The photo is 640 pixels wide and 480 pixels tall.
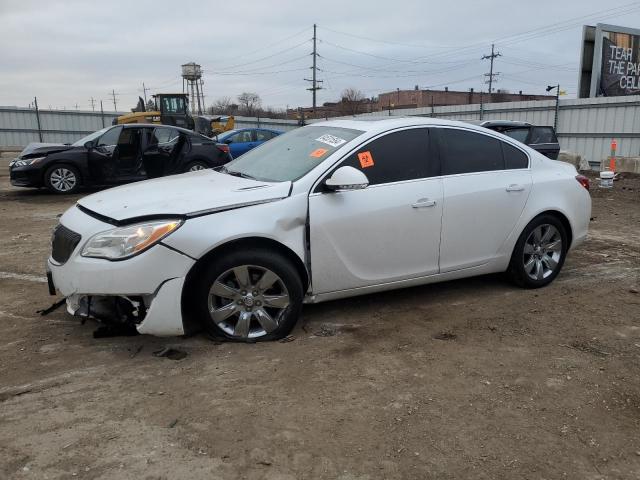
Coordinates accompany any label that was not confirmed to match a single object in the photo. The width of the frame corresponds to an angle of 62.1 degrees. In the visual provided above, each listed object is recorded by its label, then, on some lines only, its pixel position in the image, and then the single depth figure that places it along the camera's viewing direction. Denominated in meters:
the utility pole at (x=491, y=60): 62.66
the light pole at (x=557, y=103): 18.14
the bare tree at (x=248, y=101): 74.64
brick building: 69.56
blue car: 16.27
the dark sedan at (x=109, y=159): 11.02
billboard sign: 20.64
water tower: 61.34
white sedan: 3.41
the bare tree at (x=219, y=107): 66.01
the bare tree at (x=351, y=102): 58.38
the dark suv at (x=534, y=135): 13.79
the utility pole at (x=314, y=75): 50.93
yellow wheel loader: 21.61
